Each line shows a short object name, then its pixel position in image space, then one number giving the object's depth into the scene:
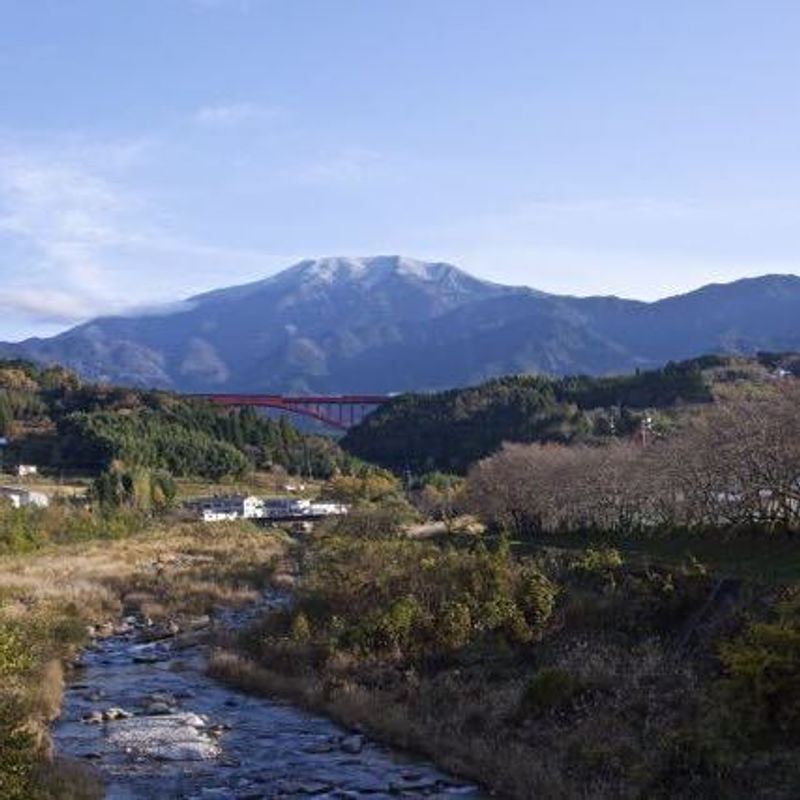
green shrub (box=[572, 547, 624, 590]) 31.69
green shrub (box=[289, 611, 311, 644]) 31.62
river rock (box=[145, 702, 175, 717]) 26.93
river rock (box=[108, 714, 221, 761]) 22.70
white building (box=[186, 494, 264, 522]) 108.64
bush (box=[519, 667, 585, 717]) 23.12
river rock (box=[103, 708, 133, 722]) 26.34
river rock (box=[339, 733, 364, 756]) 23.06
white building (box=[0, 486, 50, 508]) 88.44
